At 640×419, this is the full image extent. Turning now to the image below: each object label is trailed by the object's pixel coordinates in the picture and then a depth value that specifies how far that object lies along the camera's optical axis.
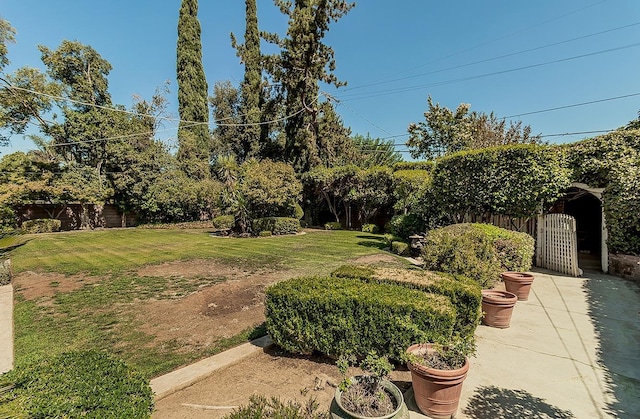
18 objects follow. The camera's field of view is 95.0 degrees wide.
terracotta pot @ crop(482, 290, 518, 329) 4.32
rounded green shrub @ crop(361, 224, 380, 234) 19.08
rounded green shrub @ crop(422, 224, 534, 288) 5.72
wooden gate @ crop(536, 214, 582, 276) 7.65
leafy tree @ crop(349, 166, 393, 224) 18.20
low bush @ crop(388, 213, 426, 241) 12.45
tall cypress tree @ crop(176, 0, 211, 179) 26.19
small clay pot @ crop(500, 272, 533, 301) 5.57
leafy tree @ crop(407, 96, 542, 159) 20.44
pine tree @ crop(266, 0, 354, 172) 19.75
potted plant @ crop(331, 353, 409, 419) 2.11
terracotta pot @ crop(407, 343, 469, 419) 2.45
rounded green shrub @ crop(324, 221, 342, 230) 21.72
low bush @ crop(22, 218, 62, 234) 19.83
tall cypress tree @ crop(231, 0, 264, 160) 25.95
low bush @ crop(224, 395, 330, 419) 1.81
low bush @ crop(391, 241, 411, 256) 10.88
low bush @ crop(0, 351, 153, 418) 1.67
